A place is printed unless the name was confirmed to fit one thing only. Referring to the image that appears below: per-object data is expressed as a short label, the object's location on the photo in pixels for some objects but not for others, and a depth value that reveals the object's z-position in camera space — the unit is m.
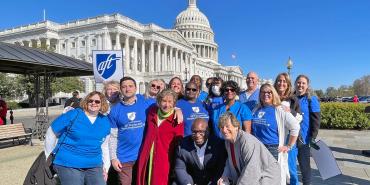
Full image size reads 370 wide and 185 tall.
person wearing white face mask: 5.88
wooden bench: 13.02
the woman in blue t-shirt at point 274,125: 5.45
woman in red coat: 4.85
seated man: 4.83
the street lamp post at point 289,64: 27.59
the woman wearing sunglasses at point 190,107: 5.30
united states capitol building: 74.75
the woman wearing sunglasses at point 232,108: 5.37
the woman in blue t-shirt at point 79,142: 4.64
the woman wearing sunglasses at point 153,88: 6.21
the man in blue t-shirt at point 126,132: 5.06
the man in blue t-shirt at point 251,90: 6.69
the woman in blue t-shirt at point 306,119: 6.55
